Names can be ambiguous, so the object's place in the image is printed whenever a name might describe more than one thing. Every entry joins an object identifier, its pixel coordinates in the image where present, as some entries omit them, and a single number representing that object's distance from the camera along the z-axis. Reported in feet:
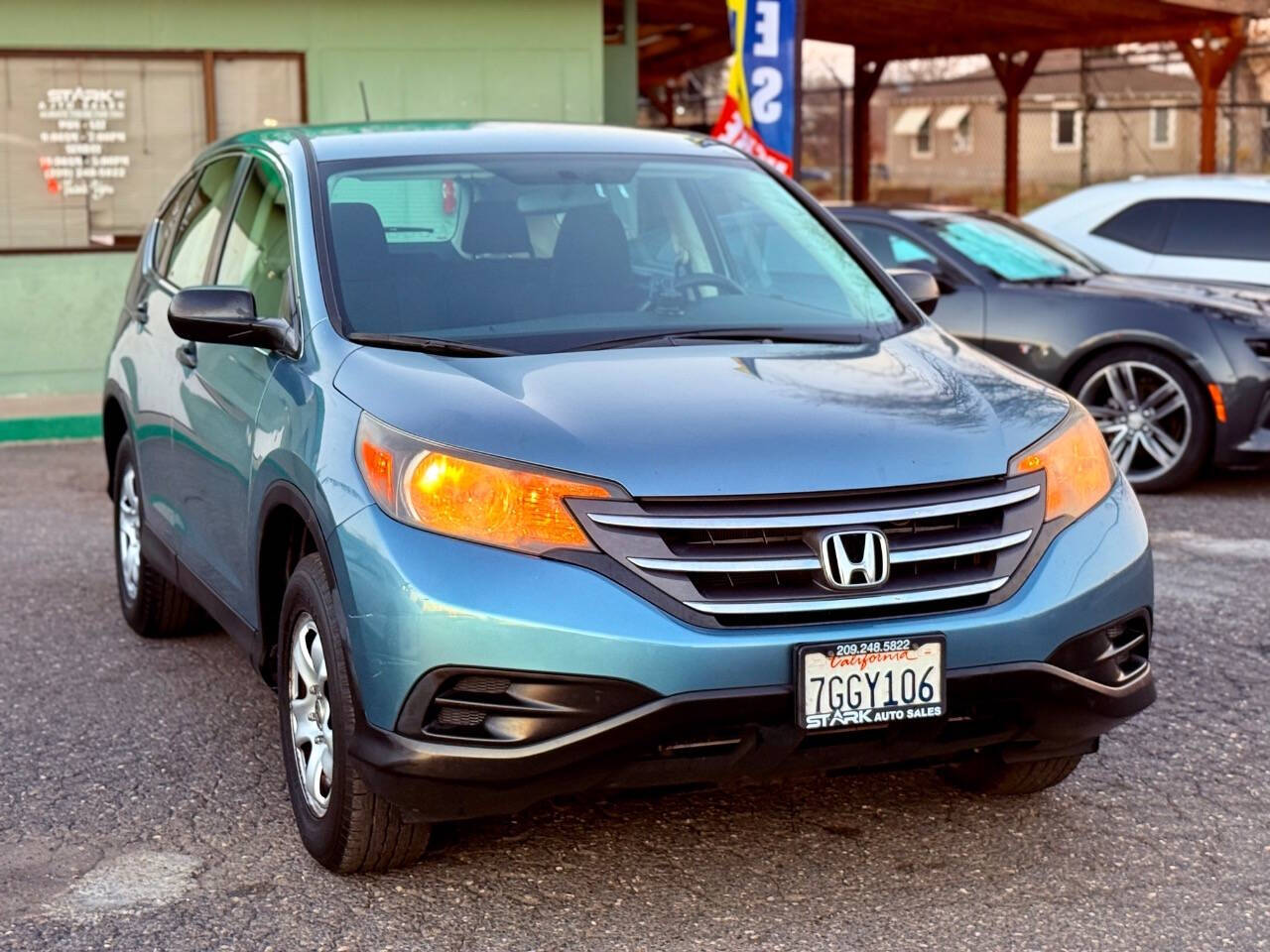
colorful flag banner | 34.53
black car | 28.78
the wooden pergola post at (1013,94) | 67.36
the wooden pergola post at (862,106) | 70.50
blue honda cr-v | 11.43
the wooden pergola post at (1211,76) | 56.85
